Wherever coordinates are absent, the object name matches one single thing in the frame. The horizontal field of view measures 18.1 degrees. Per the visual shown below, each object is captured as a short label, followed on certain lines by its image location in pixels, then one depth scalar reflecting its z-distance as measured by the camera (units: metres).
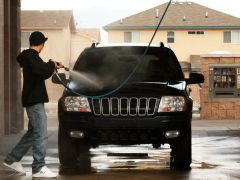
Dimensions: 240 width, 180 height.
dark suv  10.46
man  9.71
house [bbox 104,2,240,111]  64.00
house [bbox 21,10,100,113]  64.50
